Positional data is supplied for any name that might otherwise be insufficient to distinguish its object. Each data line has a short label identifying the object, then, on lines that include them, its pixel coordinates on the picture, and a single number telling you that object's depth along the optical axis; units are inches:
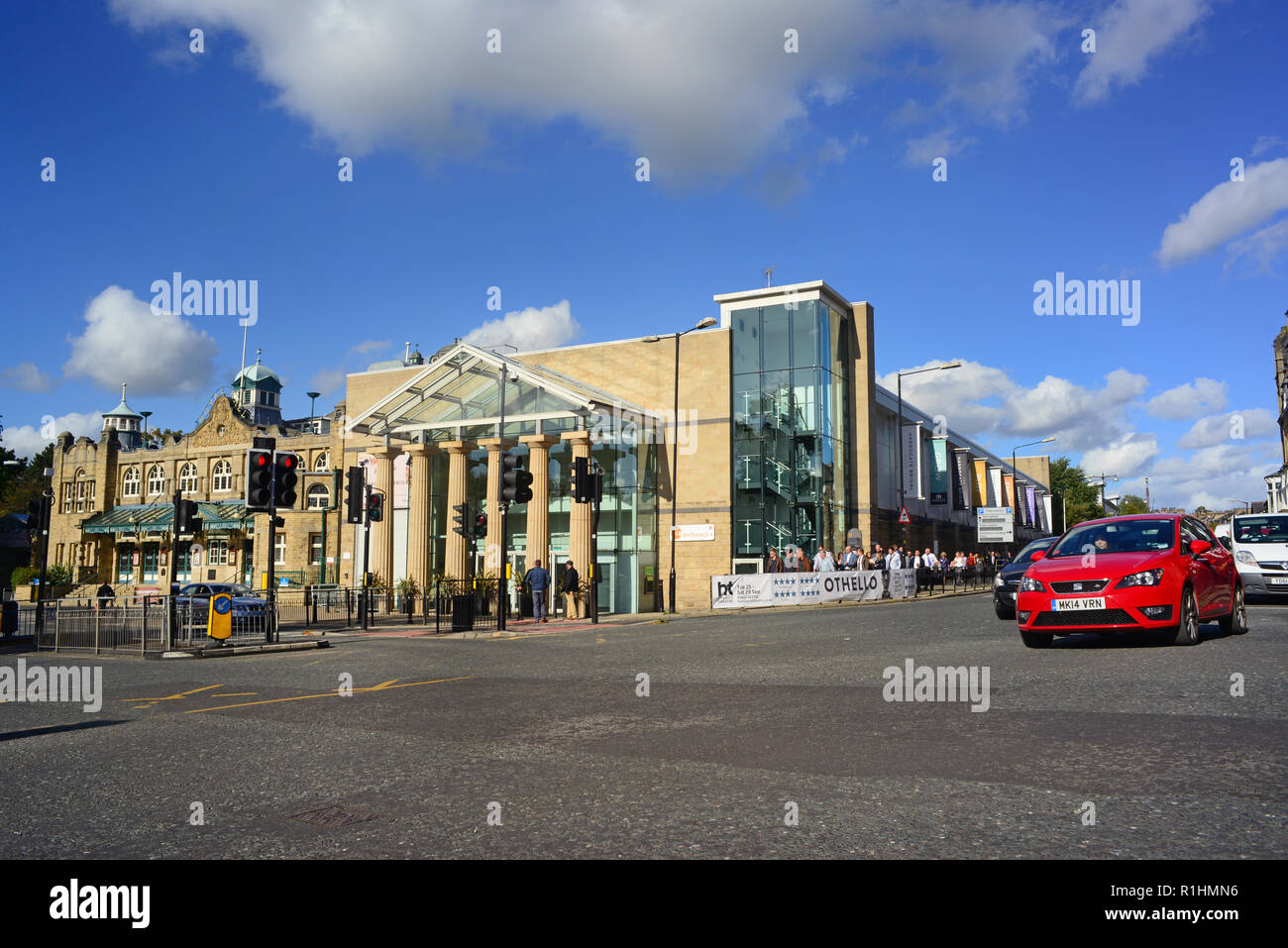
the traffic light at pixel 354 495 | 1128.8
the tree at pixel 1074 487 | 4483.3
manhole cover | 191.6
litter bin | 958.4
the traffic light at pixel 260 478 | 724.7
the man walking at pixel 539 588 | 1107.9
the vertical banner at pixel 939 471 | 2068.2
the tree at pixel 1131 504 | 6569.9
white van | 775.1
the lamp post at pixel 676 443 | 1230.3
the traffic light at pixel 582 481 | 1034.7
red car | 433.7
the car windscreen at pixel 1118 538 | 464.1
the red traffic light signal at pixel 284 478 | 743.1
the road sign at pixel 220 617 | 703.1
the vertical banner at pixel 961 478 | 2316.7
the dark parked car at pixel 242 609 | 788.6
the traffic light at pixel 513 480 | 899.4
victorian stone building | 2076.8
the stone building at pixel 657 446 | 1358.3
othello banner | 1214.9
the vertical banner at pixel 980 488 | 2508.6
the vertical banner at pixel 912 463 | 1905.8
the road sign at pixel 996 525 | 2086.6
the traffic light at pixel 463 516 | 952.9
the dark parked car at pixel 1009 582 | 745.6
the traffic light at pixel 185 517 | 724.0
